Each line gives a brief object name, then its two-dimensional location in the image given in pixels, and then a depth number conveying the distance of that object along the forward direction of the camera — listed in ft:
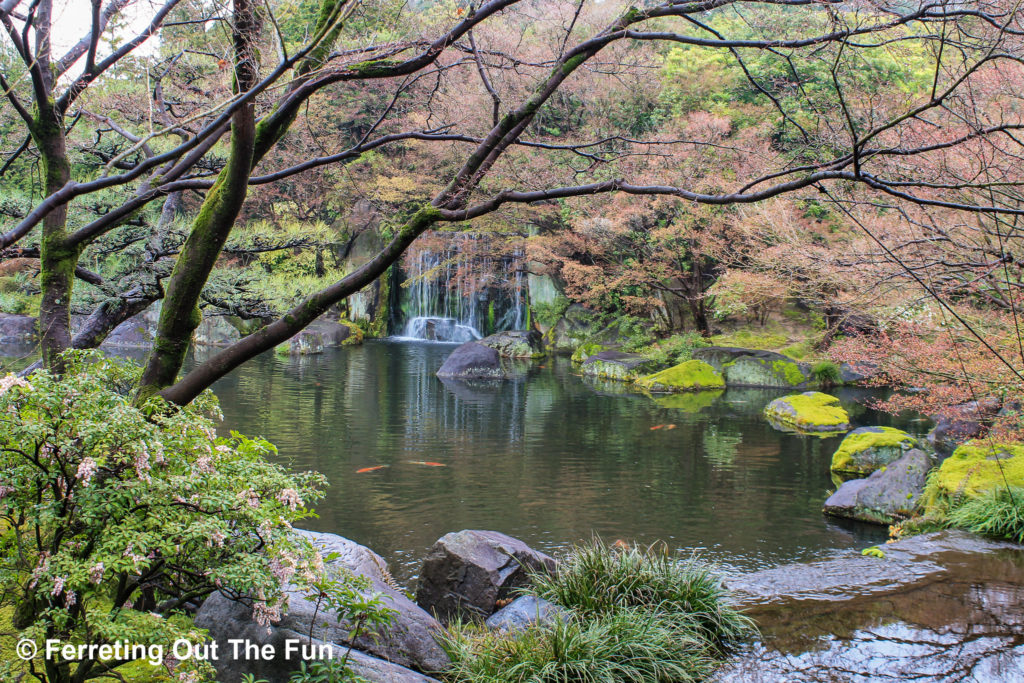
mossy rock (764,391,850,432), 46.37
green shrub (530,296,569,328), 84.79
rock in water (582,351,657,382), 65.31
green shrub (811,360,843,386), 61.62
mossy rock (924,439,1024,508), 25.80
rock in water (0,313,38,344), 78.79
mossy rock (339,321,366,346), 86.58
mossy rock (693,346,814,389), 61.11
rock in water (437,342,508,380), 65.16
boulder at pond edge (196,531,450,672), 11.70
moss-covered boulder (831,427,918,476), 35.27
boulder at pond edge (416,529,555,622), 18.52
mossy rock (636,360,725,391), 61.05
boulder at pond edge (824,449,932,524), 28.45
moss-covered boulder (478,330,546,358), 78.23
